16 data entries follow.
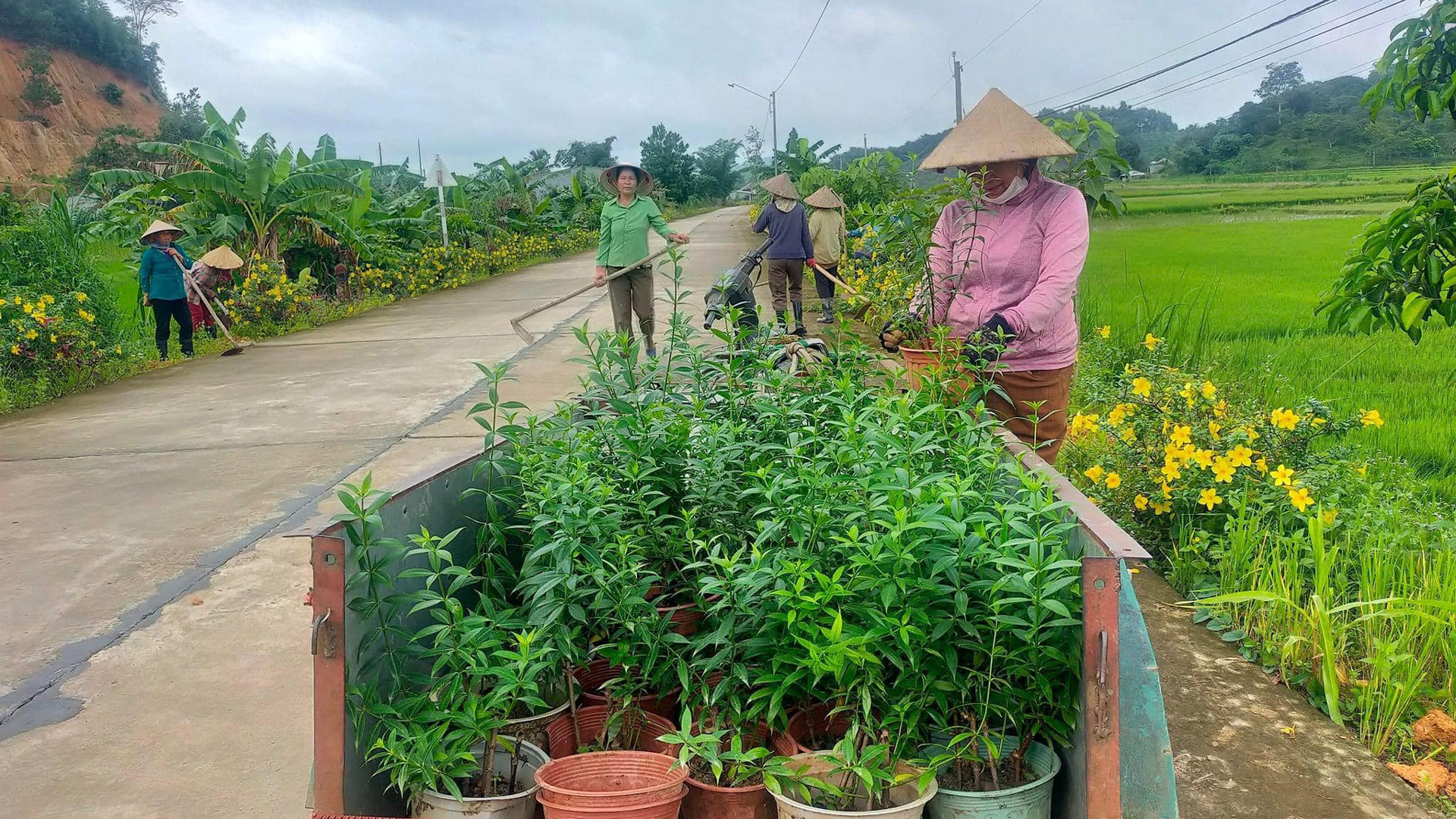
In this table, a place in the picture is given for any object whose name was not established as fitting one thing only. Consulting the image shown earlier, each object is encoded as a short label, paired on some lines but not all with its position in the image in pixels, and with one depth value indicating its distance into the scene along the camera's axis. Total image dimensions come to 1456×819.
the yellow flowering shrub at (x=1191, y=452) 3.82
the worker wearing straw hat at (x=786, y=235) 10.29
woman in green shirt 8.08
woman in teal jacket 9.95
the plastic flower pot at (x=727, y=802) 1.76
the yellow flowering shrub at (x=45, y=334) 8.47
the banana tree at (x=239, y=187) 12.50
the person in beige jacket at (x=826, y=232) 11.70
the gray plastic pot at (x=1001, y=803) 1.63
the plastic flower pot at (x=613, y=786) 1.65
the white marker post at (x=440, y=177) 16.81
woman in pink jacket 3.16
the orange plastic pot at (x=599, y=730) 1.99
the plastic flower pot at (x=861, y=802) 1.58
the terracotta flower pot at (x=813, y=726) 1.91
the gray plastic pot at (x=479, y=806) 1.75
